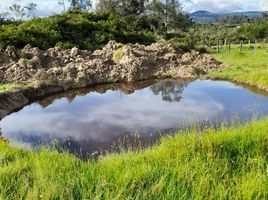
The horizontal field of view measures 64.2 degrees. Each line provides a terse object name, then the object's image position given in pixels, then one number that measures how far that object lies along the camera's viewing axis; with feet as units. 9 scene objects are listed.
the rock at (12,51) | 32.64
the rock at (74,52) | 35.27
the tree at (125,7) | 77.57
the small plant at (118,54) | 35.32
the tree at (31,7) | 77.27
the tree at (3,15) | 51.54
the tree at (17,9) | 73.15
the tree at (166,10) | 84.83
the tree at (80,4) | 85.23
